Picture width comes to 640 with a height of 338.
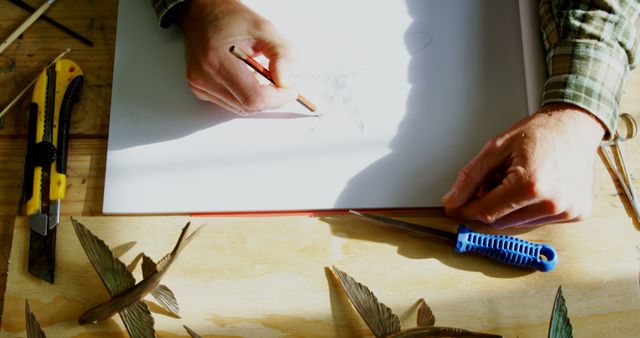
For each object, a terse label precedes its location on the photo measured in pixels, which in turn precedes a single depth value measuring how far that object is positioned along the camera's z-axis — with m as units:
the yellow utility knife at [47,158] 0.61
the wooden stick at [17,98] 0.67
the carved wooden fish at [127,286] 0.56
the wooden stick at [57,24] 0.71
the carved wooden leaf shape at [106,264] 0.58
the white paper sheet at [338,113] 0.65
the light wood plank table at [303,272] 0.60
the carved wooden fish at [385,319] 0.56
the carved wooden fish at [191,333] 0.56
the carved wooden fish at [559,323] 0.58
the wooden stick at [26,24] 0.69
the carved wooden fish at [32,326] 0.56
